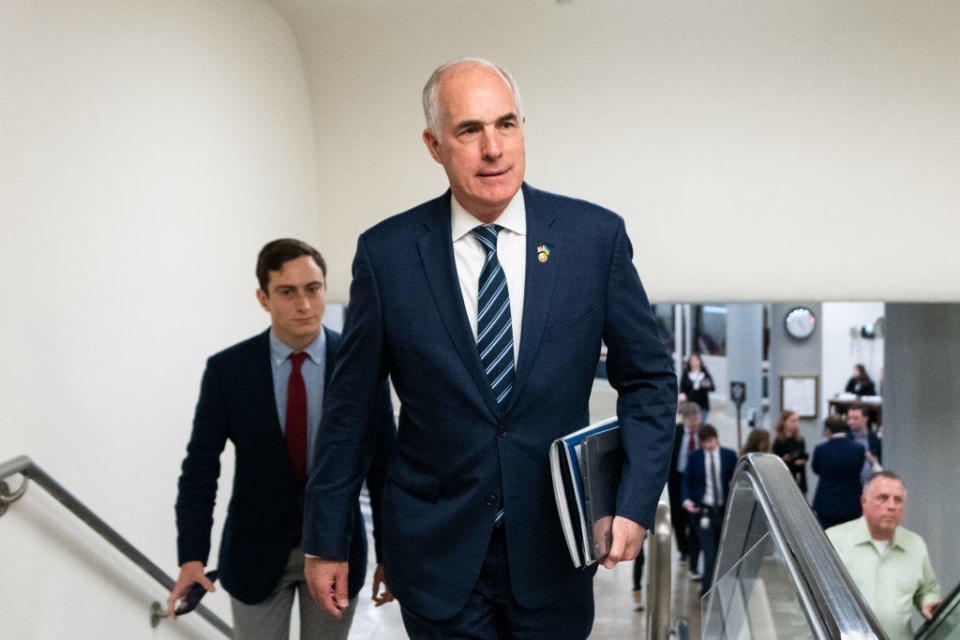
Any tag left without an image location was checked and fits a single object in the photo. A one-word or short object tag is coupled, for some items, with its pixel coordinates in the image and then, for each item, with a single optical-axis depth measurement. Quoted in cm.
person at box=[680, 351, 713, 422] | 1378
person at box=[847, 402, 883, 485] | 1051
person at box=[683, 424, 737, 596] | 845
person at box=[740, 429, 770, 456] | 888
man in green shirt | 562
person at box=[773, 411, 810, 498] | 995
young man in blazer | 284
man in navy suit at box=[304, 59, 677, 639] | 197
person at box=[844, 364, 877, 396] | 1475
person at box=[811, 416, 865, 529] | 858
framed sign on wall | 1586
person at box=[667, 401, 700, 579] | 930
